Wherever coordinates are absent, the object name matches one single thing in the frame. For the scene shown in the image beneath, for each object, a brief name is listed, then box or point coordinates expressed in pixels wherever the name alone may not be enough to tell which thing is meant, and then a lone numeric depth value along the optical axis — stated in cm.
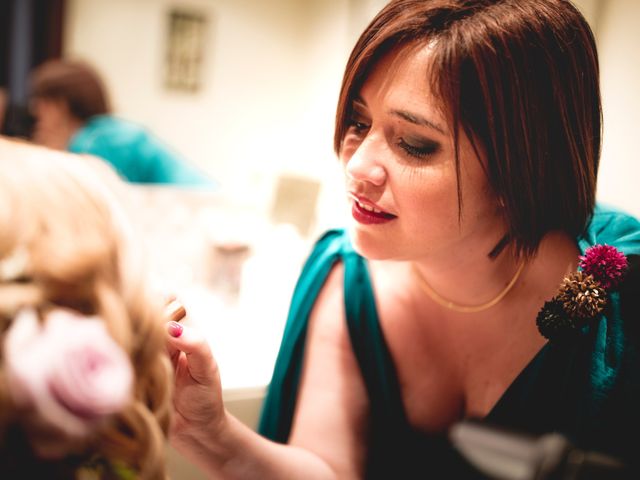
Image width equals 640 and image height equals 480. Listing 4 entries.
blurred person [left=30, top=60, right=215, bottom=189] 191
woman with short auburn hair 63
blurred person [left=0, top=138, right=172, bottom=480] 33
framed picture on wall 229
